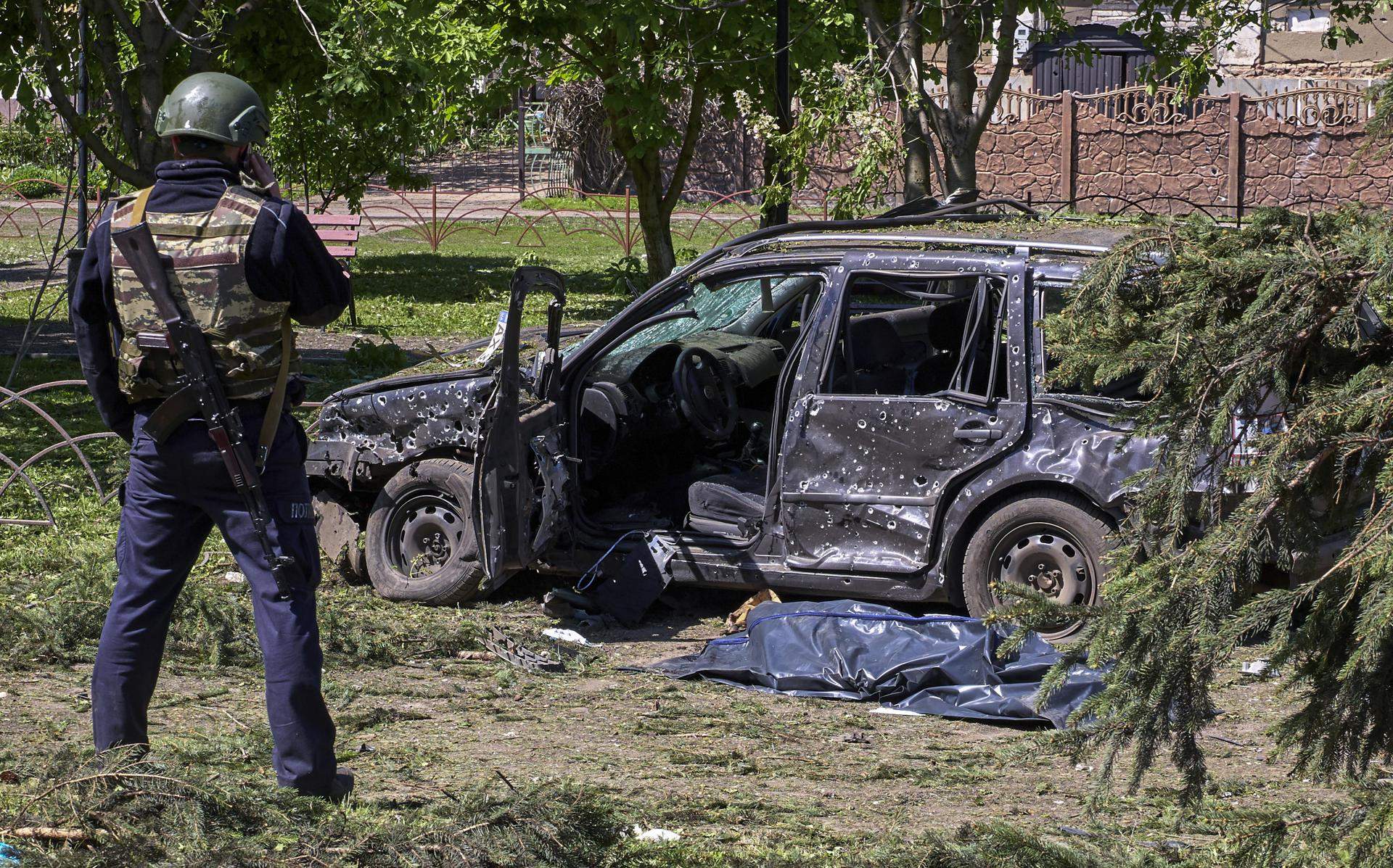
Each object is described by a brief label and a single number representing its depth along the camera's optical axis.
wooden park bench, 32.97
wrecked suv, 12.11
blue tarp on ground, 11.02
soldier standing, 7.85
